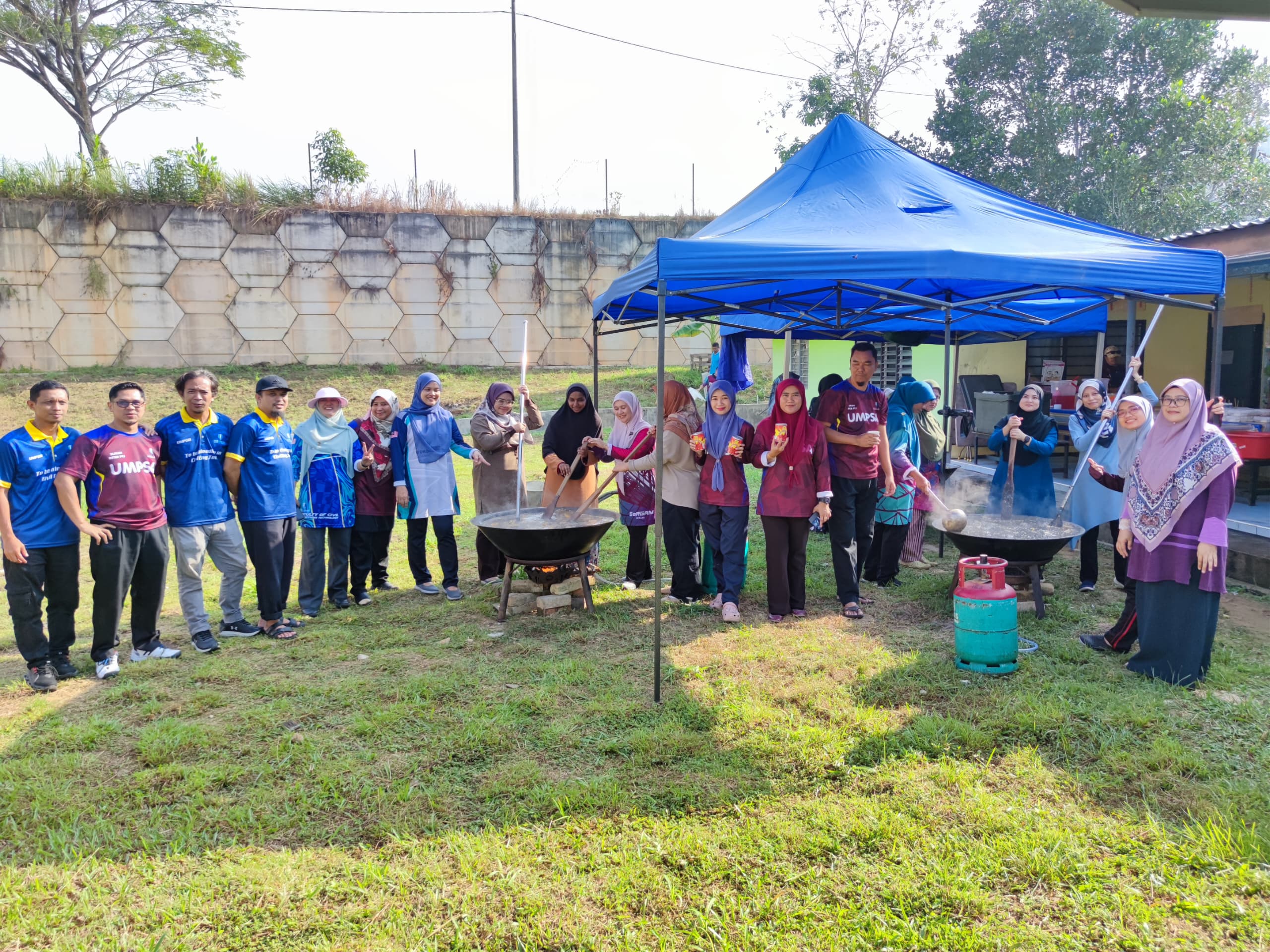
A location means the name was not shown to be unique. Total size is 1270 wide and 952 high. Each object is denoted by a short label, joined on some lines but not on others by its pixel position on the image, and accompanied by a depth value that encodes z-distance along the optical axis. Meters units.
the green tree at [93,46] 16.27
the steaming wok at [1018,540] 4.89
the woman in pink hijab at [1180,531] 3.80
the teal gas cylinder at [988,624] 4.21
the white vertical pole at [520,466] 5.79
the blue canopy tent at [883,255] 3.94
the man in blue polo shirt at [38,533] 4.10
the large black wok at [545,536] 4.95
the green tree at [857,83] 17.97
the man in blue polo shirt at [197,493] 4.62
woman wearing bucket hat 5.30
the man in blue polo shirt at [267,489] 4.85
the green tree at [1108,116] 16.38
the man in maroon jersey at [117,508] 4.23
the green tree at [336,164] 15.54
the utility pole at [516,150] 18.67
